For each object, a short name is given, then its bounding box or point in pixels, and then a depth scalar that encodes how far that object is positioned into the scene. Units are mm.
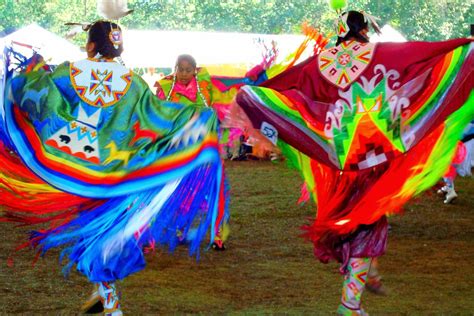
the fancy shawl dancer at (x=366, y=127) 3928
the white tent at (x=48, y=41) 15453
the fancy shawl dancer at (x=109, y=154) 4020
